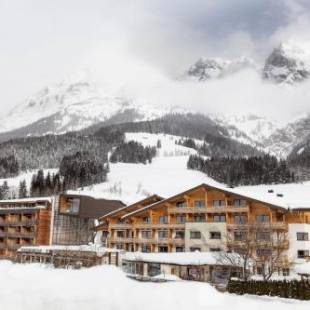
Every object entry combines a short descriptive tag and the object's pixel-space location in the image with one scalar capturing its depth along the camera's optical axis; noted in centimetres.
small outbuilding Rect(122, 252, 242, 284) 5281
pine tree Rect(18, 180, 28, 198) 16538
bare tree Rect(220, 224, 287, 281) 5234
